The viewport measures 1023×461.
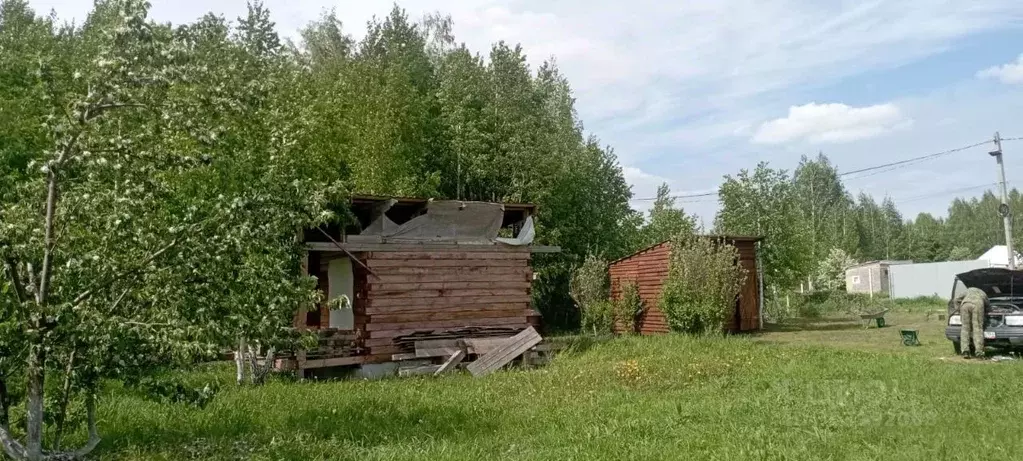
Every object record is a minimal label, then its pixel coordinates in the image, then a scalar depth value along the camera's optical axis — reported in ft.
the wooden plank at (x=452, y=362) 50.35
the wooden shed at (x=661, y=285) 77.46
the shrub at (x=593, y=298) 81.66
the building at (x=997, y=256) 179.61
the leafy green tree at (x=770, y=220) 96.58
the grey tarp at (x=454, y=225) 53.52
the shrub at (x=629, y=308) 80.64
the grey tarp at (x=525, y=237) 57.41
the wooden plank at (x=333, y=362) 47.91
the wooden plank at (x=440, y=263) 51.58
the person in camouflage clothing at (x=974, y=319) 47.06
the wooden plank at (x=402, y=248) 48.75
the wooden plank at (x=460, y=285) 51.70
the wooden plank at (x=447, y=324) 51.62
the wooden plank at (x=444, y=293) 51.70
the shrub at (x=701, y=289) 67.97
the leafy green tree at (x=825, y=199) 223.10
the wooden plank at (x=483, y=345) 52.34
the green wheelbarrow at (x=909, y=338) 57.67
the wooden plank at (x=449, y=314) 51.85
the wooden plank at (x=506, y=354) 49.55
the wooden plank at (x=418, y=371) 50.03
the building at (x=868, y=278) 182.70
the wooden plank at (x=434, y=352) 51.78
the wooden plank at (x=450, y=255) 52.11
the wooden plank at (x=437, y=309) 51.47
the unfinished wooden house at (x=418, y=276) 51.01
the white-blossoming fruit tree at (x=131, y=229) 20.10
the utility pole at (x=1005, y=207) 88.93
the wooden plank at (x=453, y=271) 51.78
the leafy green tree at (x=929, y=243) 261.85
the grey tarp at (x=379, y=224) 52.39
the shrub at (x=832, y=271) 167.76
